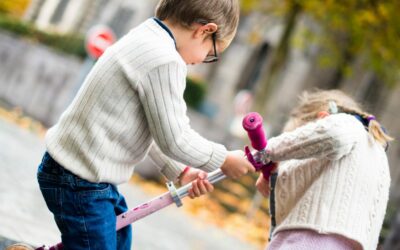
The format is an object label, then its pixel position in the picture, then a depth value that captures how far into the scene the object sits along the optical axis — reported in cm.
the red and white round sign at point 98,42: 1249
